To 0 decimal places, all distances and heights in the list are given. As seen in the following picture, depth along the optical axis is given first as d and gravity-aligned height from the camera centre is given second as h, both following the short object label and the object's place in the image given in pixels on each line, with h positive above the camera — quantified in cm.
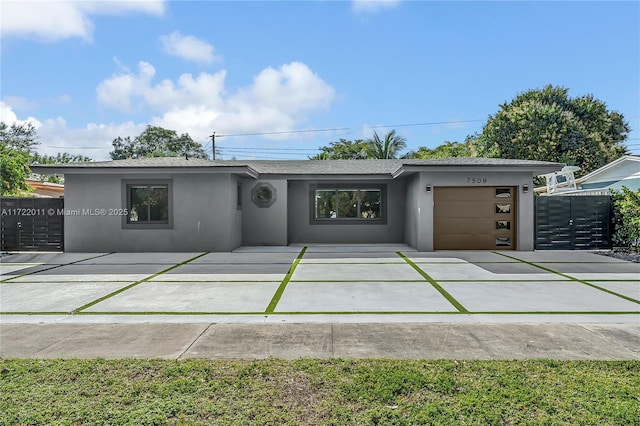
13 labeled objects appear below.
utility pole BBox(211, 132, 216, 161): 4500 +734
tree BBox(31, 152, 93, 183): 4098 +711
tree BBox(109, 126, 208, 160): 4919 +811
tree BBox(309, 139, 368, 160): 3484 +527
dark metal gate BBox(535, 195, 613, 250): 1330 -48
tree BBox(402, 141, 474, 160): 3531 +525
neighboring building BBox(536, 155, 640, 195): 1848 +156
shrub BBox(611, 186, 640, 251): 1228 -31
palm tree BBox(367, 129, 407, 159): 2964 +477
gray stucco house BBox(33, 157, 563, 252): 1280 +16
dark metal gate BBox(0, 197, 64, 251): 1328 -50
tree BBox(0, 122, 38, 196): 1702 +160
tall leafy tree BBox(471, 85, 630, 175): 2823 +568
